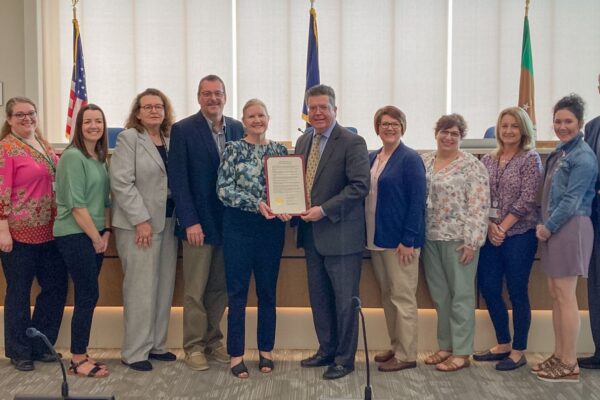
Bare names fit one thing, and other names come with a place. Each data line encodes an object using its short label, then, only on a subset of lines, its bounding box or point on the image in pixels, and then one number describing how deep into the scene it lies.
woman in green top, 3.09
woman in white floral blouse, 3.20
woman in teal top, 3.05
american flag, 6.45
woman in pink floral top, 3.19
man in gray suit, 3.05
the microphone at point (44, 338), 1.81
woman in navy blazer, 3.15
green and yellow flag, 6.39
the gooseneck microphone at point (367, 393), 1.82
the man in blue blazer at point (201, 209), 3.16
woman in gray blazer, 3.18
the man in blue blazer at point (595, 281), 3.23
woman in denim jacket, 3.02
